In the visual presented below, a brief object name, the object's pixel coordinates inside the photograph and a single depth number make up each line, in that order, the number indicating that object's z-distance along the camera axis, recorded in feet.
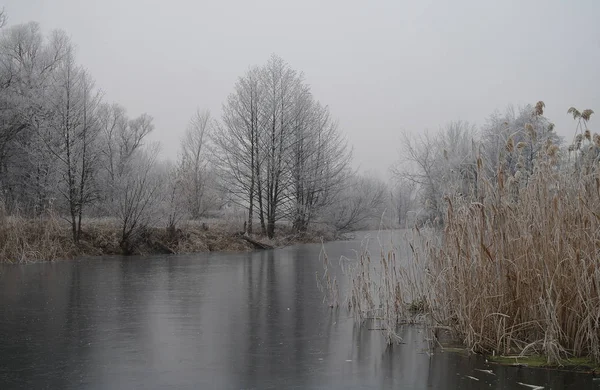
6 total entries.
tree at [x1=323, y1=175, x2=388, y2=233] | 92.12
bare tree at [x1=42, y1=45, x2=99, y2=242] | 55.16
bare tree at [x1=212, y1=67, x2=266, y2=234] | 80.12
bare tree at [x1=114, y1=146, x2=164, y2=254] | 53.83
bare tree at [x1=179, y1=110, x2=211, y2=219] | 89.35
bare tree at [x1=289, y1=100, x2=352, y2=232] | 86.07
